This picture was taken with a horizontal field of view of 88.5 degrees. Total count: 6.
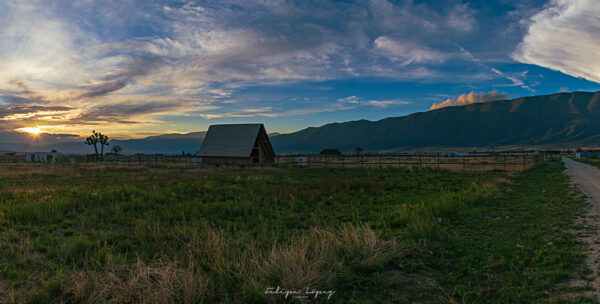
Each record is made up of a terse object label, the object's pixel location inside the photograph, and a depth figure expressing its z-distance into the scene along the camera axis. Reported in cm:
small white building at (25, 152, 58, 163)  6409
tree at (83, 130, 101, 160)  8388
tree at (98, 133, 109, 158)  8462
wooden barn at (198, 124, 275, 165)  4231
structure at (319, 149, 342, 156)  9329
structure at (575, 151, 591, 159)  7484
